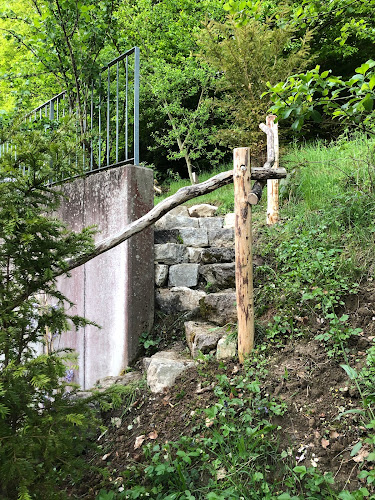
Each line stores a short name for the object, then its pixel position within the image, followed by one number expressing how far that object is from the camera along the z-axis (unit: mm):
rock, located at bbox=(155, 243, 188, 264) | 4246
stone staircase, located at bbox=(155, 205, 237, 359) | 3438
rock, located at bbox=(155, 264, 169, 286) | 4066
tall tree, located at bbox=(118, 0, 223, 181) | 8602
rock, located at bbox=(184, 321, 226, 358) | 3322
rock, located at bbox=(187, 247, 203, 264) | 4520
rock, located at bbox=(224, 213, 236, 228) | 5461
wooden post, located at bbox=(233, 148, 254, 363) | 3037
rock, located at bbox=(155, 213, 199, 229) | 5211
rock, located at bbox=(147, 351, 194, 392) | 3232
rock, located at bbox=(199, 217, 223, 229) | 5484
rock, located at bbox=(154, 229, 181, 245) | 4699
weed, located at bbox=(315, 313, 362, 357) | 2781
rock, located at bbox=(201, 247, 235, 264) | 4449
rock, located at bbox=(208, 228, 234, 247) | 4969
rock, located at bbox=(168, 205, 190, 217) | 6297
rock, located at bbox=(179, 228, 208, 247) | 4797
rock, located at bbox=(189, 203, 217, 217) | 6161
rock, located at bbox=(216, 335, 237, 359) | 3160
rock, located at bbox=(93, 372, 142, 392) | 3474
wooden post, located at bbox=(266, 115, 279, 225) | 4934
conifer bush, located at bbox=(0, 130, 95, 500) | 1834
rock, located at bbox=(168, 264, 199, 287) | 4172
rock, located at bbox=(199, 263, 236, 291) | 4098
